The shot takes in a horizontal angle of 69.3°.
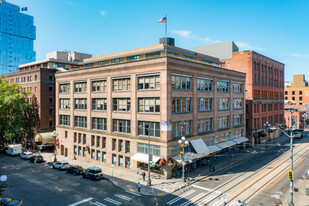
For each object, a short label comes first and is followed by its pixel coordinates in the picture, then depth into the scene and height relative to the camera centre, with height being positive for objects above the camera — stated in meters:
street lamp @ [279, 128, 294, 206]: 23.22 -9.56
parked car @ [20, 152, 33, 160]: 47.78 -11.50
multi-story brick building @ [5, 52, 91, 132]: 59.91 +4.72
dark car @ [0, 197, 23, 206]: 22.77 -10.25
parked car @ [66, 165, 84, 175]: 35.99 -10.85
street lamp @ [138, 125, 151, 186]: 29.97 -4.35
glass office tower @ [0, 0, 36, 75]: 196.25 +62.68
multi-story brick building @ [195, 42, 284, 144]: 60.41 +6.15
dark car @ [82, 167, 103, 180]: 32.88 -10.48
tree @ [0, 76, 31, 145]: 54.06 -1.59
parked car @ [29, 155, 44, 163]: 44.66 -11.27
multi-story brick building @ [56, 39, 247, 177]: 33.84 -0.80
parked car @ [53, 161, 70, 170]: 38.38 -10.84
